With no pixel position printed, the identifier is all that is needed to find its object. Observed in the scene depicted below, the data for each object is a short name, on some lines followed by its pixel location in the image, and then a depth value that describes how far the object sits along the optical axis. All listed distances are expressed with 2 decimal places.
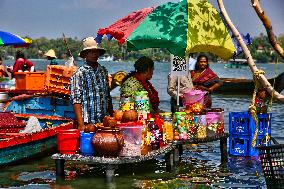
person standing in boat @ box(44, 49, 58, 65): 16.98
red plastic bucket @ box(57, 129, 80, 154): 8.66
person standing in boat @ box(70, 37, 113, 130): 9.12
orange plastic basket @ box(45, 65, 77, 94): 13.74
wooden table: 8.50
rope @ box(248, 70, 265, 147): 5.96
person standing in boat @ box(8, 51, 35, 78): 17.02
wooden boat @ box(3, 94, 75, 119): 14.12
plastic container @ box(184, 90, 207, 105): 10.70
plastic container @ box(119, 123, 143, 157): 8.74
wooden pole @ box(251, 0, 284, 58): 5.38
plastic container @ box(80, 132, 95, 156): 8.67
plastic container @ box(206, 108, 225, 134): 10.60
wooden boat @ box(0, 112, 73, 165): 10.38
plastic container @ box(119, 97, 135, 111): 9.50
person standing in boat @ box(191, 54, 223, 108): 12.52
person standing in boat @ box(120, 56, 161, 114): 9.67
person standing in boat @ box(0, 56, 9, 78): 19.09
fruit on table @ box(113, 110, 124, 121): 9.08
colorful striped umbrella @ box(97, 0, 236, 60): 9.45
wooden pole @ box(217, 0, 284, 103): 5.52
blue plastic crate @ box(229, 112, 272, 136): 10.99
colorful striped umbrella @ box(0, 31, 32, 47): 15.70
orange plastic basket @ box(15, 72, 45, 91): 13.98
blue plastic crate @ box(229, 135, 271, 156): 11.21
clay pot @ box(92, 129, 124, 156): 8.41
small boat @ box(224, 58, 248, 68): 129.85
